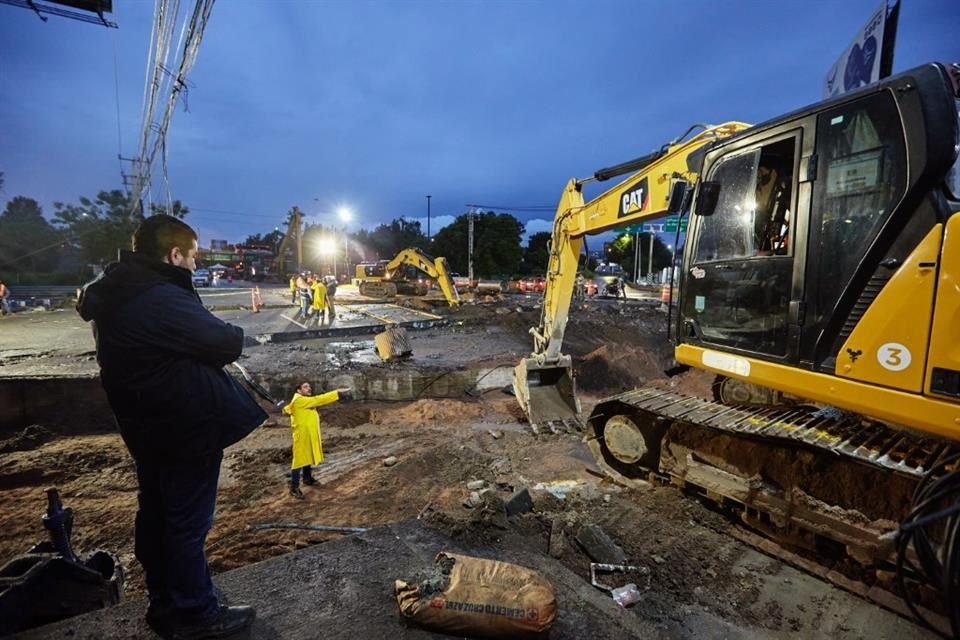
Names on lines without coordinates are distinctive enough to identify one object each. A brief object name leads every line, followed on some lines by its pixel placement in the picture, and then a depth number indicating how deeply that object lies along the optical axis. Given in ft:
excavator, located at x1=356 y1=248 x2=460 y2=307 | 66.95
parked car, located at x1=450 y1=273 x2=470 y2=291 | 88.17
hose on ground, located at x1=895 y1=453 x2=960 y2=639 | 5.57
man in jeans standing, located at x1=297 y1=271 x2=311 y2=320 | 54.13
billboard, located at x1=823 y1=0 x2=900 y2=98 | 17.80
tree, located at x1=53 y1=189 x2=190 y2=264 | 98.73
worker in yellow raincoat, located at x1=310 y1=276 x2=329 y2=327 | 50.01
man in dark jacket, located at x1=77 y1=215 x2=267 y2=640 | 5.73
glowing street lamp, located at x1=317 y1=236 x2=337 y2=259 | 131.03
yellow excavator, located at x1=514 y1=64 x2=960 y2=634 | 7.09
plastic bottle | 9.10
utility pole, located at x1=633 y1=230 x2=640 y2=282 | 139.15
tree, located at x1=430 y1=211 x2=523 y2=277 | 134.10
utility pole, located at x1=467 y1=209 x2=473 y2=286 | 119.07
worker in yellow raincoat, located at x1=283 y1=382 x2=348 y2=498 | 16.52
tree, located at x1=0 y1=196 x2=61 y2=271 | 101.98
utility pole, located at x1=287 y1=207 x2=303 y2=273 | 110.11
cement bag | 6.29
